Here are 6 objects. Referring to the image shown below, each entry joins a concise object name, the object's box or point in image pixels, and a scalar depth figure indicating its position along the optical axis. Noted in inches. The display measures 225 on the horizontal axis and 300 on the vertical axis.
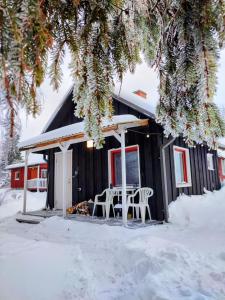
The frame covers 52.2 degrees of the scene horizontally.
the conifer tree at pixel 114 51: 30.0
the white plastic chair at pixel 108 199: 261.8
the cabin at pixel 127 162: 257.8
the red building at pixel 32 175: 813.9
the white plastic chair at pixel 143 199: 237.1
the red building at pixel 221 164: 544.5
